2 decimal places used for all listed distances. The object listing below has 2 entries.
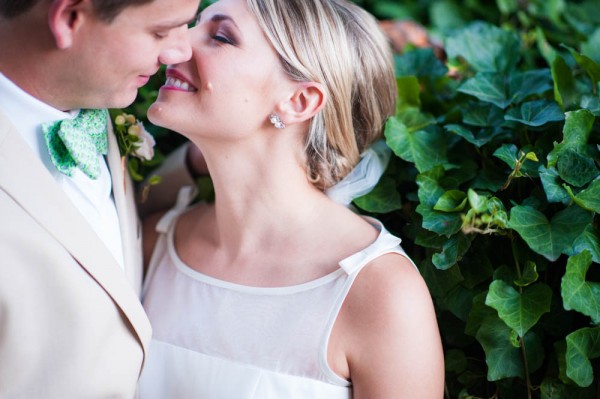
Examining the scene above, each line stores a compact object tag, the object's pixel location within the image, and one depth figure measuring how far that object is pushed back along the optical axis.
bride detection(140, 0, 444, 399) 1.66
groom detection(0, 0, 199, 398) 1.43
